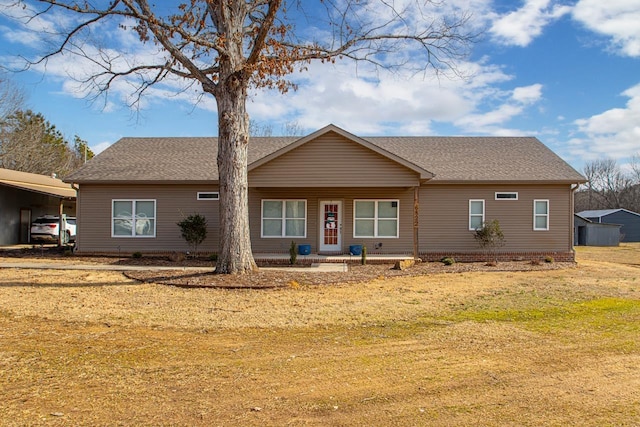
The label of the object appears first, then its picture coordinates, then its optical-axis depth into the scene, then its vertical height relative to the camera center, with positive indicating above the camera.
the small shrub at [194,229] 17.44 -0.05
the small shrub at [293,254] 15.95 -0.85
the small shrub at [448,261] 16.89 -1.11
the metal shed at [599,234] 35.75 -0.31
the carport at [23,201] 24.12 +1.43
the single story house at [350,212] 18.27 +0.61
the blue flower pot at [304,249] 17.80 -0.78
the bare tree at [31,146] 38.91 +6.88
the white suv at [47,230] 24.19 -0.15
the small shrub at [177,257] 17.09 -1.04
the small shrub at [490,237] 17.45 -0.28
